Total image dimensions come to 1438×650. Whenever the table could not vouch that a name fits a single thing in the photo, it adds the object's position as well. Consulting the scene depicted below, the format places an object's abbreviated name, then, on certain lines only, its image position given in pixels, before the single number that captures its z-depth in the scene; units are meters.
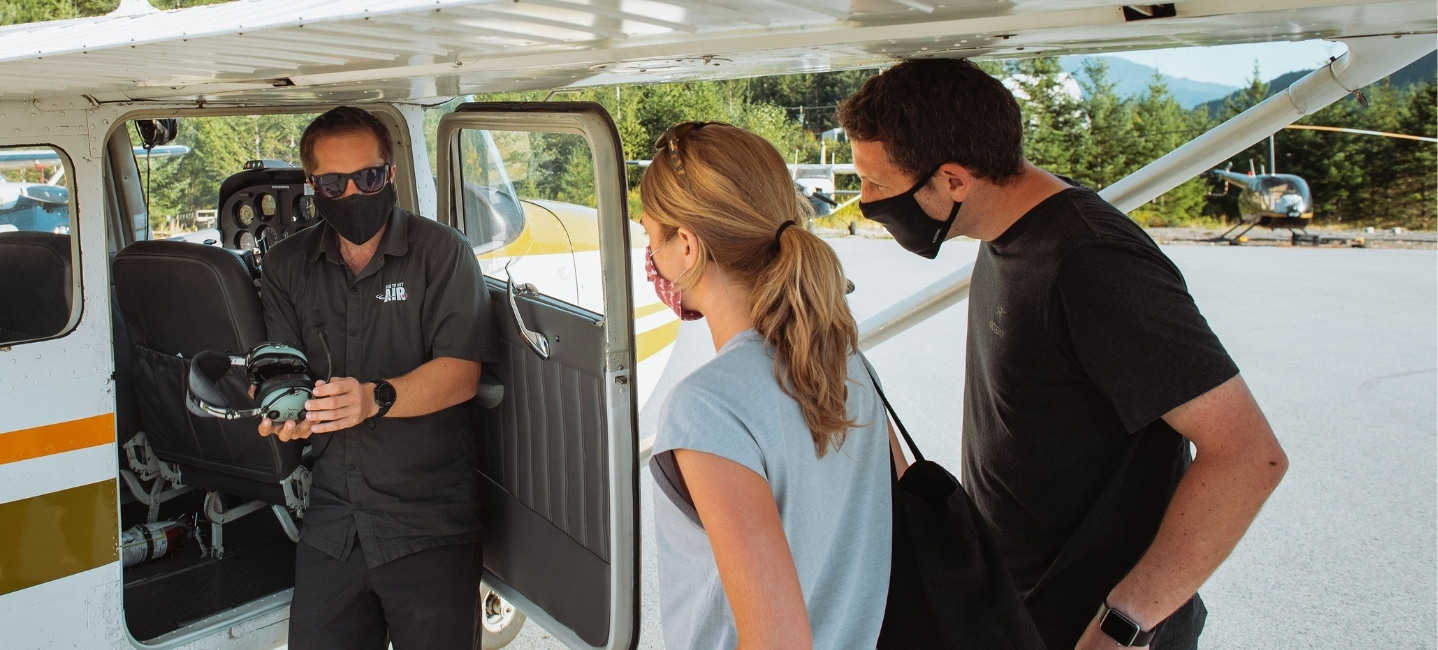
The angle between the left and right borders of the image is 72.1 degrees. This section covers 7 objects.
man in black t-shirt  1.59
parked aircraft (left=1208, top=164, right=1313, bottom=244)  18.28
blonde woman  1.29
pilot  2.65
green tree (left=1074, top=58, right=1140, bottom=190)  25.91
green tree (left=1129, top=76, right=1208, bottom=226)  24.42
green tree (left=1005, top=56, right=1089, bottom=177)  25.30
